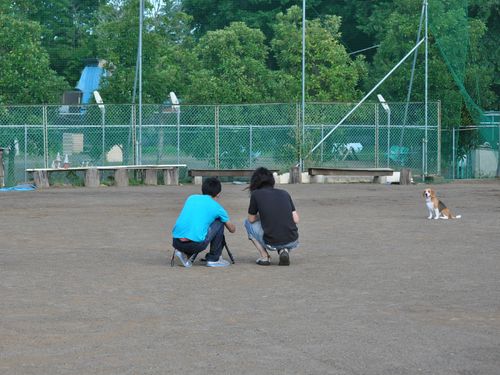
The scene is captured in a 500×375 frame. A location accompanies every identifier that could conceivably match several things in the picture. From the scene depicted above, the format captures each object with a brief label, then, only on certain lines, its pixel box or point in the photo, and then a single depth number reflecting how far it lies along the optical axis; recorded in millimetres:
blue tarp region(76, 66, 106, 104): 64450
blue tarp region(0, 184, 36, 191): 32438
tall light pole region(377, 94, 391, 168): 38188
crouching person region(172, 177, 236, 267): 13688
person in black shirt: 13930
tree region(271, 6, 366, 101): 49406
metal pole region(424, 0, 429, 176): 36062
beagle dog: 21219
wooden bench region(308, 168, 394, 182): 35938
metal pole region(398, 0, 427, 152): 37500
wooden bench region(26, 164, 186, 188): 33812
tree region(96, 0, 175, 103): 40656
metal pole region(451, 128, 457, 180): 39750
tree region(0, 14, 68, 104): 40375
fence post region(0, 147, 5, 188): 33588
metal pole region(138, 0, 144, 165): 35844
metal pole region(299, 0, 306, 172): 36772
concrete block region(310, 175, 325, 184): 36531
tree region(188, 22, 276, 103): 46344
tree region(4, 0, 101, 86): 67938
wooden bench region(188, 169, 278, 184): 35906
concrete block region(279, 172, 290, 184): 36188
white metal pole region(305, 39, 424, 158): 37050
